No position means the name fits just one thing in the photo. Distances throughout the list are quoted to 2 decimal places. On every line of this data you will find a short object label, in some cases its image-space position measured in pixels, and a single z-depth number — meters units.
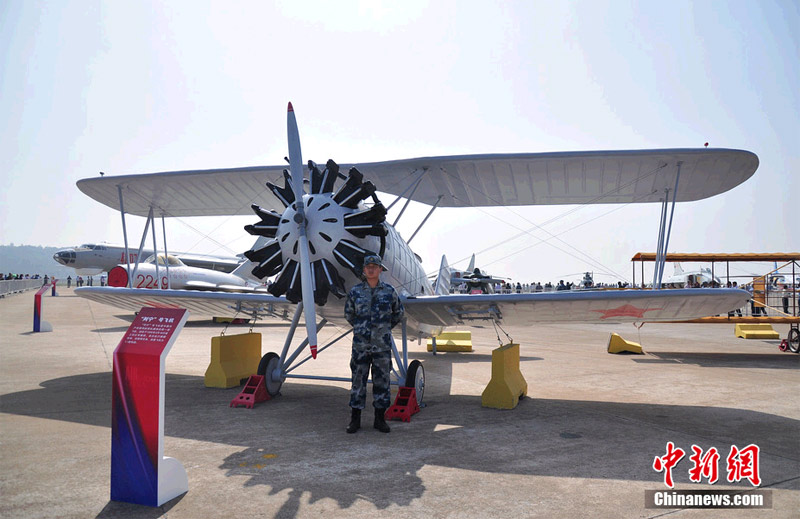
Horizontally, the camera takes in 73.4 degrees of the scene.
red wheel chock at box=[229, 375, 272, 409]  7.14
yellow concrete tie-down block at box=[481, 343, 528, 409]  7.29
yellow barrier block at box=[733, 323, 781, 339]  18.95
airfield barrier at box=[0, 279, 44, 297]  44.67
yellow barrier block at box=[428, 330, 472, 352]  14.47
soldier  6.10
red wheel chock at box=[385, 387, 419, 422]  6.48
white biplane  6.39
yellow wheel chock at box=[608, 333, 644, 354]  14.23
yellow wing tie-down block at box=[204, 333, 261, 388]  8.73
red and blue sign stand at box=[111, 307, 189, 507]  3.63
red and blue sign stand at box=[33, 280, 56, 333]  16.61
